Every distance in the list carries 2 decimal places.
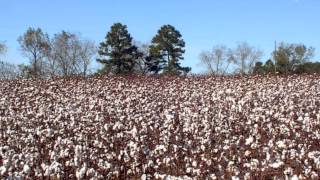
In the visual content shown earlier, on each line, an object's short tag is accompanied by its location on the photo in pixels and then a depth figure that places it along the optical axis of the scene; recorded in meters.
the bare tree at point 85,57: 72.00
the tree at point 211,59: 93.97
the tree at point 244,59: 97.19
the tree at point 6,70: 64.25
